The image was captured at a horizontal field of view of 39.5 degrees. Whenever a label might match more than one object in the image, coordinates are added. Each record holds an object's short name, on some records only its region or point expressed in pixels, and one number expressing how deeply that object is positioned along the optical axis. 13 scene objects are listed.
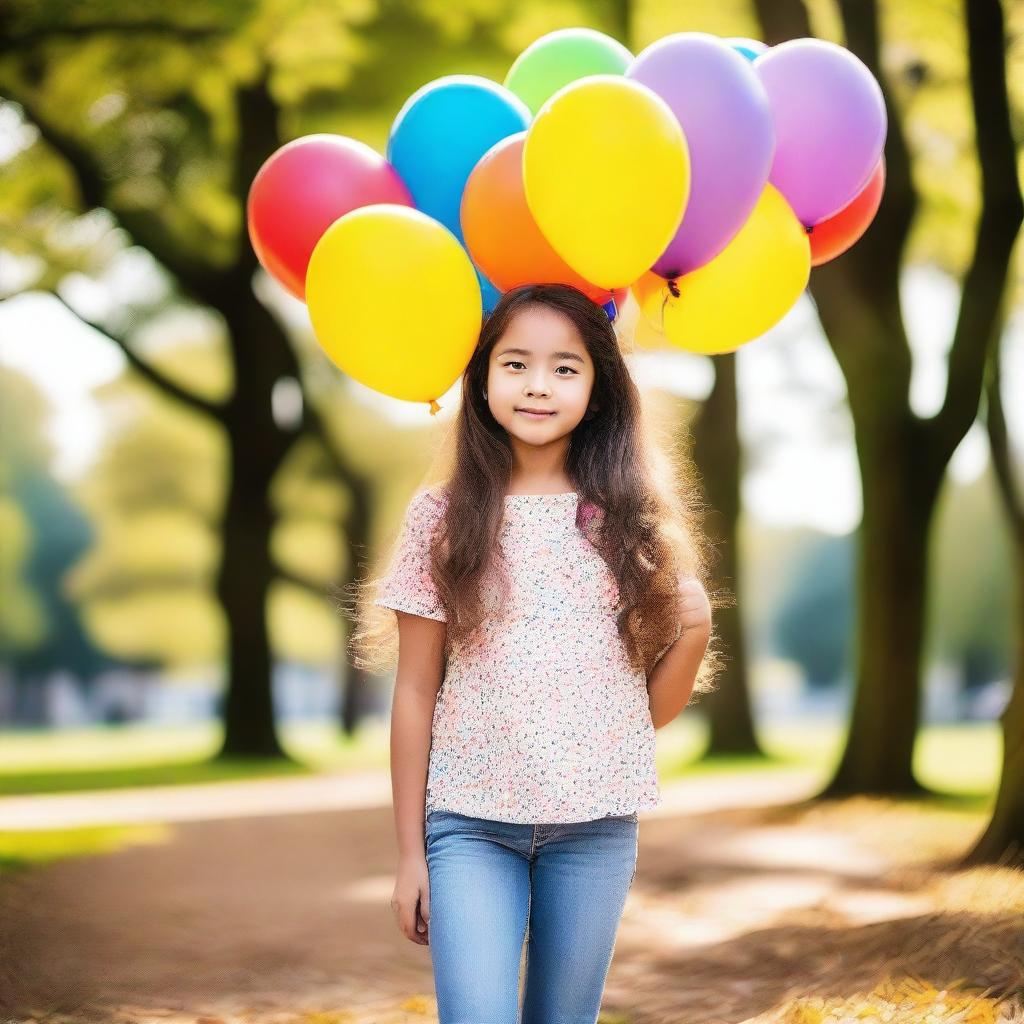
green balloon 3.57
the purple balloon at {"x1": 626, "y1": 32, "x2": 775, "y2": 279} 3.10
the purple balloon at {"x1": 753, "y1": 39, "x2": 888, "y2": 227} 3.41
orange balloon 3.09
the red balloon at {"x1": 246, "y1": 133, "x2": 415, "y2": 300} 3.38
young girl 2.61
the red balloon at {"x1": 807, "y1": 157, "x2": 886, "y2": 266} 3.74
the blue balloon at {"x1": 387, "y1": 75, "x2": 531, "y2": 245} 3.42
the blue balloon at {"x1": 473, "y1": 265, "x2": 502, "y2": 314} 3.33
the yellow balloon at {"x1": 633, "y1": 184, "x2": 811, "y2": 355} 3.35
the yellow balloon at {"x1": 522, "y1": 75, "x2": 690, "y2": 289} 2.91
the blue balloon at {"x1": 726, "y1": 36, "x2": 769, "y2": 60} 3.68
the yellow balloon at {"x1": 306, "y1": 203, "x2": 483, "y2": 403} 2.95
